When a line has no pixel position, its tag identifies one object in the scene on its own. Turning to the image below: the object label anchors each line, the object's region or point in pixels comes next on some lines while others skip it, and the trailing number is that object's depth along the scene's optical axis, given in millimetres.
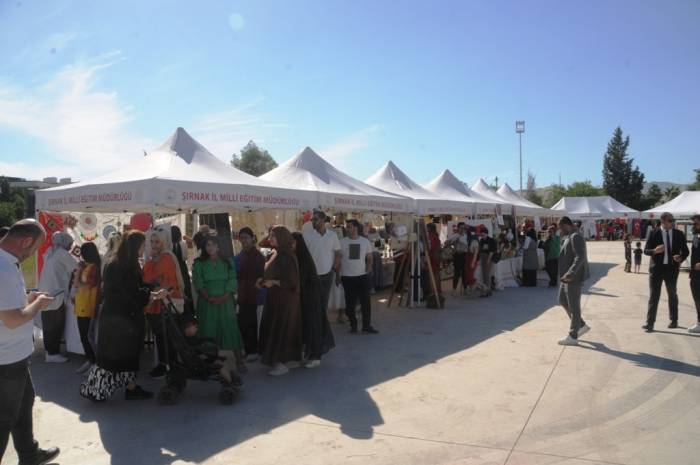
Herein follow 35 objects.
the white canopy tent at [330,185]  9094
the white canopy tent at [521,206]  17478
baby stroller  4535
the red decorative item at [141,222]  6500
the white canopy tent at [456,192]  13953
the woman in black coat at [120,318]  4414
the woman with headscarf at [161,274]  4980
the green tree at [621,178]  61062
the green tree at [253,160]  49062
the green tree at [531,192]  73800
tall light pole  48562
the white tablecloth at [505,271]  12023
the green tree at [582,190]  70262
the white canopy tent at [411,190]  11336
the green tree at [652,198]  60406
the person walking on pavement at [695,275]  7141
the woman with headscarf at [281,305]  5441
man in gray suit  6578
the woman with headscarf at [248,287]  6012
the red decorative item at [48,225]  7189
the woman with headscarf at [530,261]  12773
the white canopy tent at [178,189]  6054
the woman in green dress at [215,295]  5258
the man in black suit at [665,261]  7262
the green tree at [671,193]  59869
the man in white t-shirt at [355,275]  7488
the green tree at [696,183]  61906
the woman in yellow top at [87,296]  5734
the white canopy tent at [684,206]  20219
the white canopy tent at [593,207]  38219
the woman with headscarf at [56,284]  6051
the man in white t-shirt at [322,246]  6895
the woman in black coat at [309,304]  5695
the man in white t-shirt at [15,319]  2867
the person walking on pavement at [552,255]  12906
